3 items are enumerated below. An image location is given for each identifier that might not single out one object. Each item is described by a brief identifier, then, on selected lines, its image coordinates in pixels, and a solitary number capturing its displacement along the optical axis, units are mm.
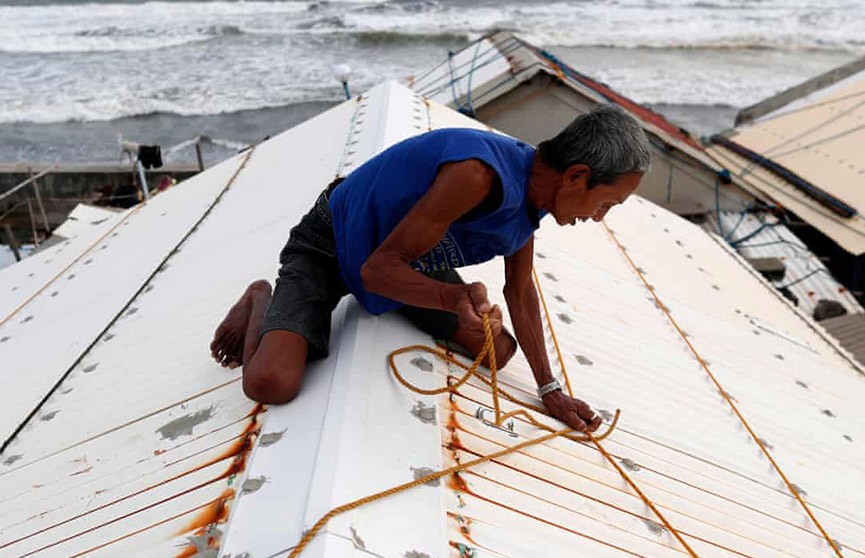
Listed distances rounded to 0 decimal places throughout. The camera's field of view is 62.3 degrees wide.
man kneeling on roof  2109
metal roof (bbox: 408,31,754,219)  8727
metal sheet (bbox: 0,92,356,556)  2033
